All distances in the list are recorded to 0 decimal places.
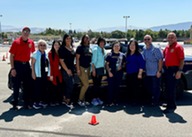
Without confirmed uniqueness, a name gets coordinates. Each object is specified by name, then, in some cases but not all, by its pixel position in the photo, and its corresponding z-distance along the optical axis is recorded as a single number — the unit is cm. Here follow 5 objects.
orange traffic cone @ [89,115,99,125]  388
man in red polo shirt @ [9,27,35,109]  450
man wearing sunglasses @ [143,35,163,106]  470
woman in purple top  478
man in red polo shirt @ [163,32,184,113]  442
